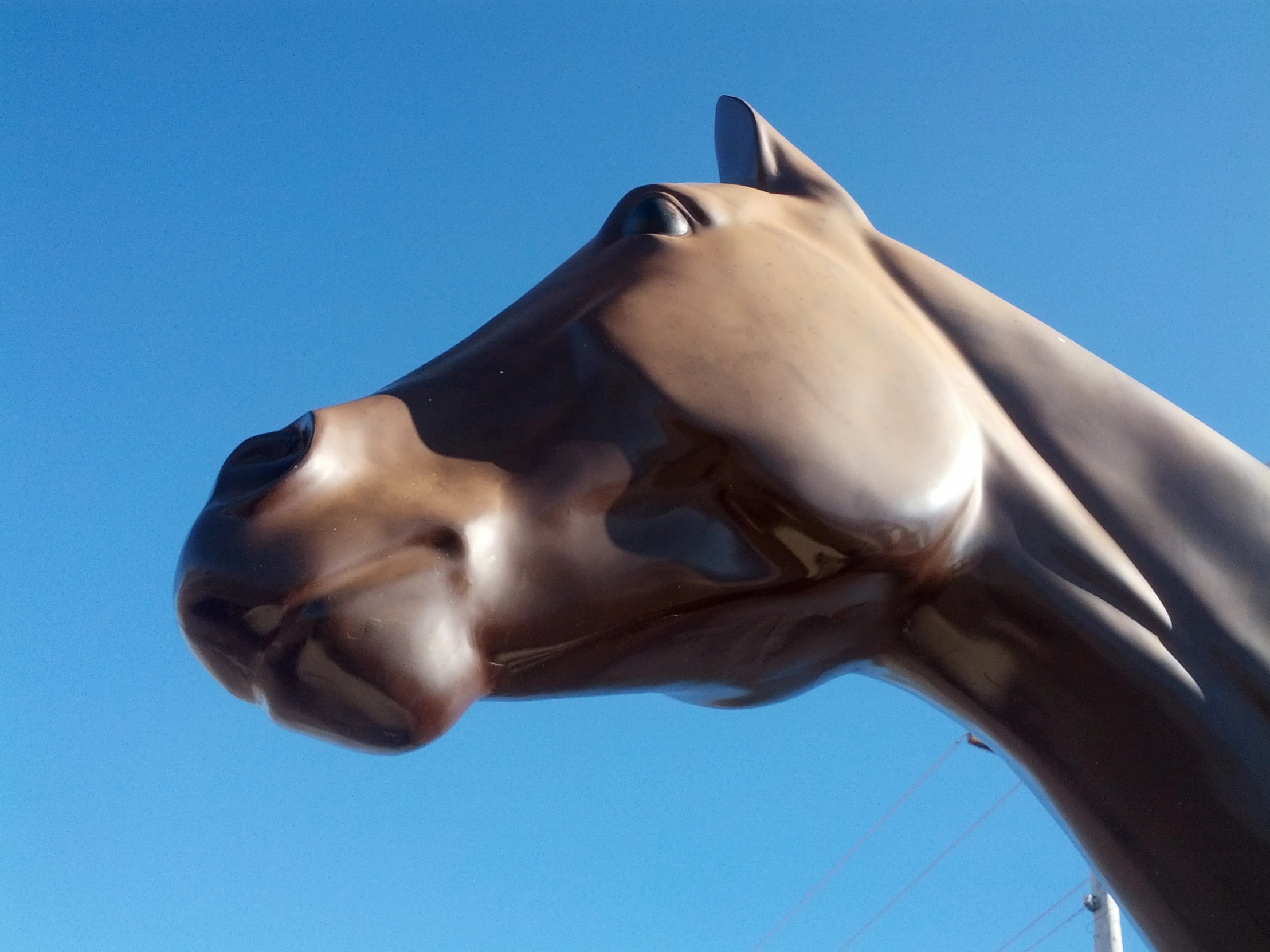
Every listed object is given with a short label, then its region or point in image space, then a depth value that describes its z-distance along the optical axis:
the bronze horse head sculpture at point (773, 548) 0.98
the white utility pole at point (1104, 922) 5.89
